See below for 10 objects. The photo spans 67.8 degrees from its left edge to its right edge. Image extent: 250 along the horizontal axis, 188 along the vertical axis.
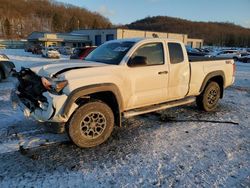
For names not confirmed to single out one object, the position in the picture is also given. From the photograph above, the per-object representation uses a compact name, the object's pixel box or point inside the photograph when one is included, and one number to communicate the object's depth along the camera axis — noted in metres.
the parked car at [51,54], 23.38
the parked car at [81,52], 11.56
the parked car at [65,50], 30.39
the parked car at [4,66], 7.70
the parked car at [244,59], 24.82
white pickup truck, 2.93
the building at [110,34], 45.03
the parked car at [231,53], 26.26
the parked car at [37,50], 30.21
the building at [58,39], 49.60
